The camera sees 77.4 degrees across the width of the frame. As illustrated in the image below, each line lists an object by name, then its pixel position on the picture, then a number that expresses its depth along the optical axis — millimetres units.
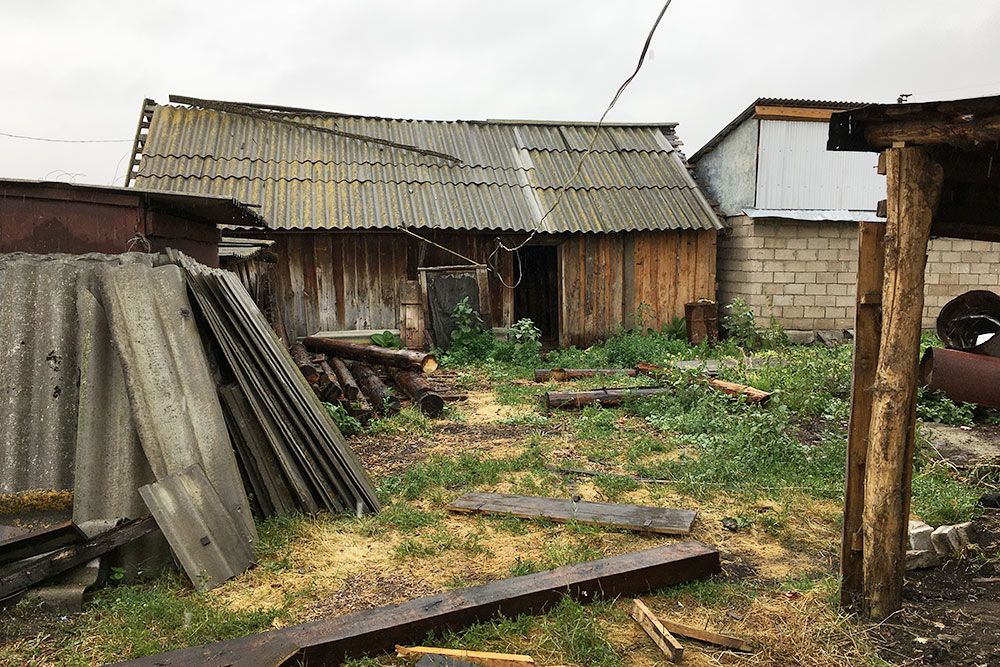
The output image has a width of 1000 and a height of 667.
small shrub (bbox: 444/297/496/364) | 11078
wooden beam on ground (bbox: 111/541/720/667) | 3004
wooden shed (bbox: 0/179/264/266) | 5059
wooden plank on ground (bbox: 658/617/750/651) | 3188
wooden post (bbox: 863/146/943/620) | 3131
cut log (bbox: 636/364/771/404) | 7352
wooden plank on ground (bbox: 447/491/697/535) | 4531
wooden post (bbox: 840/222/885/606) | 3295
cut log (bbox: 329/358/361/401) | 7625
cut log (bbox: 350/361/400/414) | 7789
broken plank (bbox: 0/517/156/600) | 3262
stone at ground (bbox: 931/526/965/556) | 4031
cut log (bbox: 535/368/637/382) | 9523
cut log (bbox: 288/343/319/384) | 7336
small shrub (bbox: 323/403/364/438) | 6902
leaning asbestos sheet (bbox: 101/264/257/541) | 3865
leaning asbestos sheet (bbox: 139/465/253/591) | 3652
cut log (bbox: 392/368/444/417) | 7688
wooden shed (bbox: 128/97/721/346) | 11164
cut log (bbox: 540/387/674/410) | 7871
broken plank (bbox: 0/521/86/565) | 3299
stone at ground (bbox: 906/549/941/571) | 3910
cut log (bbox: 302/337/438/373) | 8953
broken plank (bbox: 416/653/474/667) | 2936
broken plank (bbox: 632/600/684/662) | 3076
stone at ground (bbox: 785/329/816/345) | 11883
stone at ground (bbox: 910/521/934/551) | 4027
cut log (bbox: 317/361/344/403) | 7266
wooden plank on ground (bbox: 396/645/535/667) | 2994
